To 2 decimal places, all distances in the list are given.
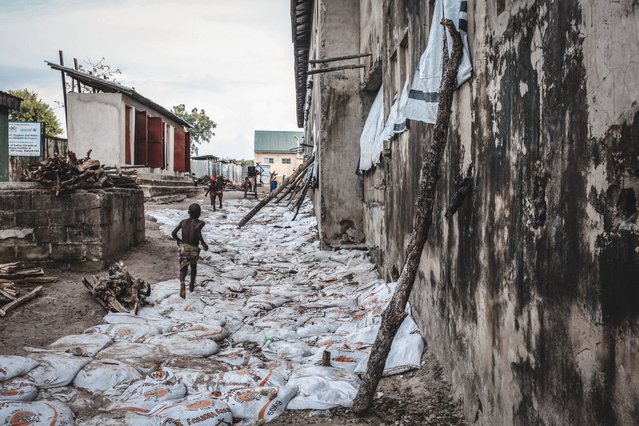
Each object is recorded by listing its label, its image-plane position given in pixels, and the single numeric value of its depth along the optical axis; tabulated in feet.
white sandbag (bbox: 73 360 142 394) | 11.21
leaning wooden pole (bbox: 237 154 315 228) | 39.91
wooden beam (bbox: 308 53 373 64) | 25.19
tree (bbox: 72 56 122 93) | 90.35
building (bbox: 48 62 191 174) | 44.52
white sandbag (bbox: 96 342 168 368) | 12.93
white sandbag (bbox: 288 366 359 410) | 10.36
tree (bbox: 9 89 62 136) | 86.69
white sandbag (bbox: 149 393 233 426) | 9.27
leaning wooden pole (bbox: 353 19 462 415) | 9.37
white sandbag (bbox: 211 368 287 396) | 10.93
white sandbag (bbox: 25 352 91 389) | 11.04
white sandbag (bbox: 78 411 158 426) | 9.32
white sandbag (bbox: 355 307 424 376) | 12.10
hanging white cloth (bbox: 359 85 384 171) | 22.38
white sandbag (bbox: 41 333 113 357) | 13.16
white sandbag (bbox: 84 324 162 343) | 14.78
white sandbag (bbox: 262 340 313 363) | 13.67
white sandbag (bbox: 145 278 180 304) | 18.84
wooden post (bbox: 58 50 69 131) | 43.39
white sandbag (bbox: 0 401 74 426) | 9.01
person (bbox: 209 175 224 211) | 48.24
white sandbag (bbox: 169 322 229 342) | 15.20
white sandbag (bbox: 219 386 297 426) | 9.89
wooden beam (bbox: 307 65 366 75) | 26.04
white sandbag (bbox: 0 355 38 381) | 10.89
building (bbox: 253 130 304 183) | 160.40
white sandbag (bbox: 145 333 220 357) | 13.79
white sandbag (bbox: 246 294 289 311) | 18.94
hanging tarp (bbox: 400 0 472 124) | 10.67
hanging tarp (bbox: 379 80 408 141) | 16.24
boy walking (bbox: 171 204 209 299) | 19.94
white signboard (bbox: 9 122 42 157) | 36.42
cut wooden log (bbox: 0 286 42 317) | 15.71
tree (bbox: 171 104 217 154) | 158.51
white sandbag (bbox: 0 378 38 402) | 10.00
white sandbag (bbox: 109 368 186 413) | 10.11
